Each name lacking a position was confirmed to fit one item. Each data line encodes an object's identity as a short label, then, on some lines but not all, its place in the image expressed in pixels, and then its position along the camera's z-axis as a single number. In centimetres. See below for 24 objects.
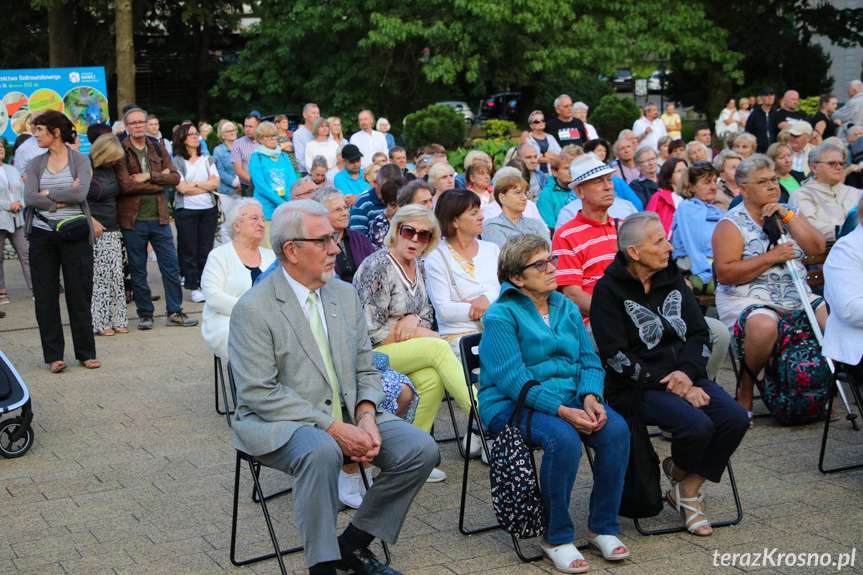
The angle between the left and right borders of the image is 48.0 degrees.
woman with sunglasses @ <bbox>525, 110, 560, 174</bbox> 1376
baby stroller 594
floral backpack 597
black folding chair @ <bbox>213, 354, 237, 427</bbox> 646
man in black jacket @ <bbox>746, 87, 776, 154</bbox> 1728
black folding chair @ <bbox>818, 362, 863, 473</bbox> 523
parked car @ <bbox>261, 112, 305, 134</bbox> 3131
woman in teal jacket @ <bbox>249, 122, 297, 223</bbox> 1092
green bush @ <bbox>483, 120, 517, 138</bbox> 2147
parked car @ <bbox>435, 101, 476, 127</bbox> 3338
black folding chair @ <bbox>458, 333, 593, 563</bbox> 465
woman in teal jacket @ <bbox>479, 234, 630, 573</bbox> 421
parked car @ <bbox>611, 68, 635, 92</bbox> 4854
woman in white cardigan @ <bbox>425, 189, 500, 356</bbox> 592
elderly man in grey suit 387
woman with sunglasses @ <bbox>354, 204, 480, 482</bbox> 540
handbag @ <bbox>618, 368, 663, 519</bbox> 444
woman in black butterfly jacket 458
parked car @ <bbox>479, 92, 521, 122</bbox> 3472
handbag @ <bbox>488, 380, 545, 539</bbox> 417
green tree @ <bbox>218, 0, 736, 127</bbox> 2734
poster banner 1510
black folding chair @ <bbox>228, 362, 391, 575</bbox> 398
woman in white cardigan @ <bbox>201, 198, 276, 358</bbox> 638
